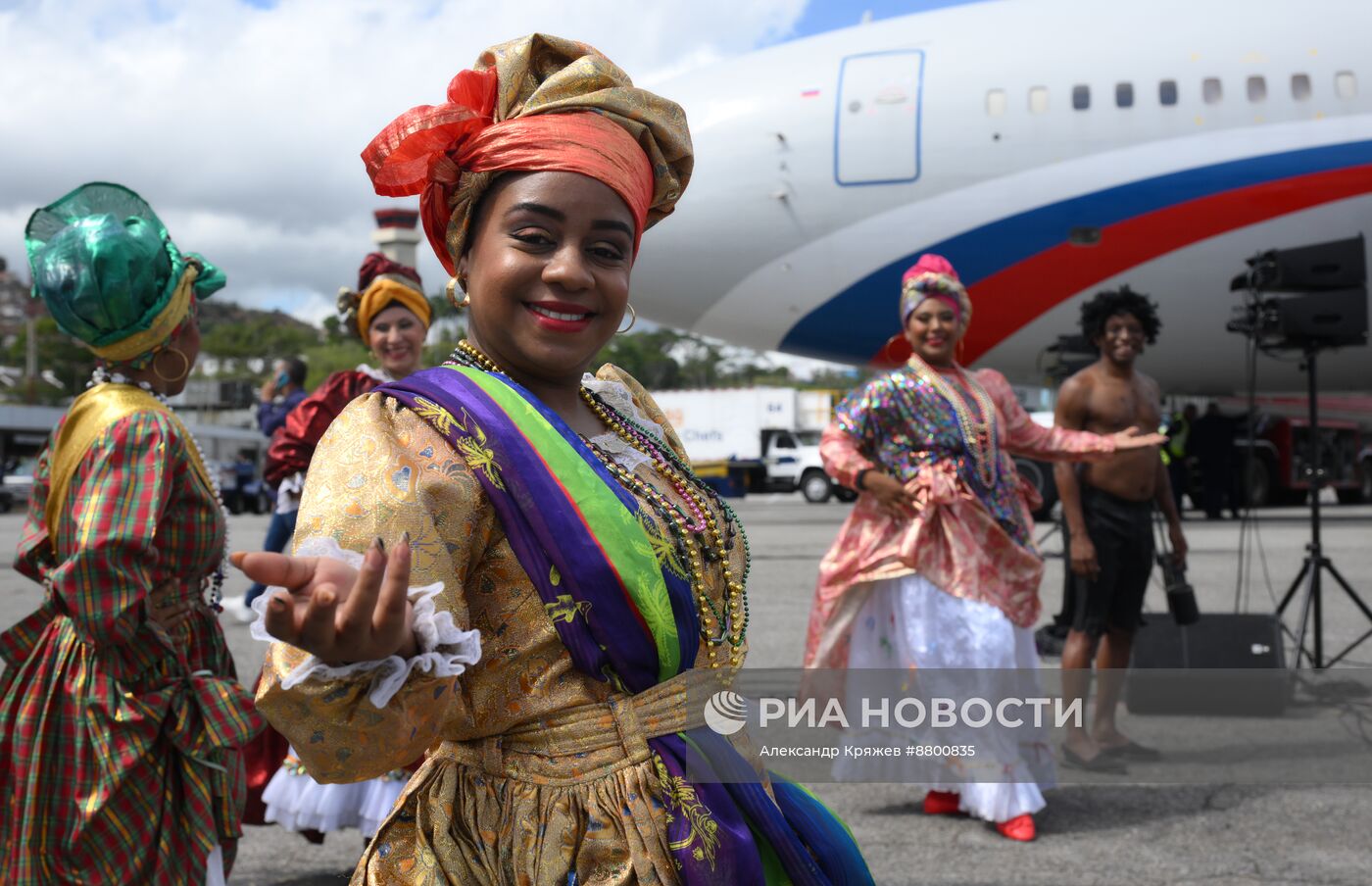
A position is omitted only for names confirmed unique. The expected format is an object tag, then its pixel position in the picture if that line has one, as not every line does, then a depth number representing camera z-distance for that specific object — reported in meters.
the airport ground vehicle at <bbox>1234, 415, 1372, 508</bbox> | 18.66
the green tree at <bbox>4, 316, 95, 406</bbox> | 62.09
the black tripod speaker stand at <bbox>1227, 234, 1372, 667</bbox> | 6.00
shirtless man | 4.87
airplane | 11.81
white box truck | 31.39
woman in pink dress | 4.10
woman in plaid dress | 2.41
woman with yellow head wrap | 4.26
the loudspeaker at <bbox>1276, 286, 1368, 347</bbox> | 5.98
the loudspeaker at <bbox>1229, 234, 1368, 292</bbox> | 6.05
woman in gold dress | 1.20
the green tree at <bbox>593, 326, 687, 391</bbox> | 82.25
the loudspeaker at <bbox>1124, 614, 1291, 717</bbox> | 5.54
